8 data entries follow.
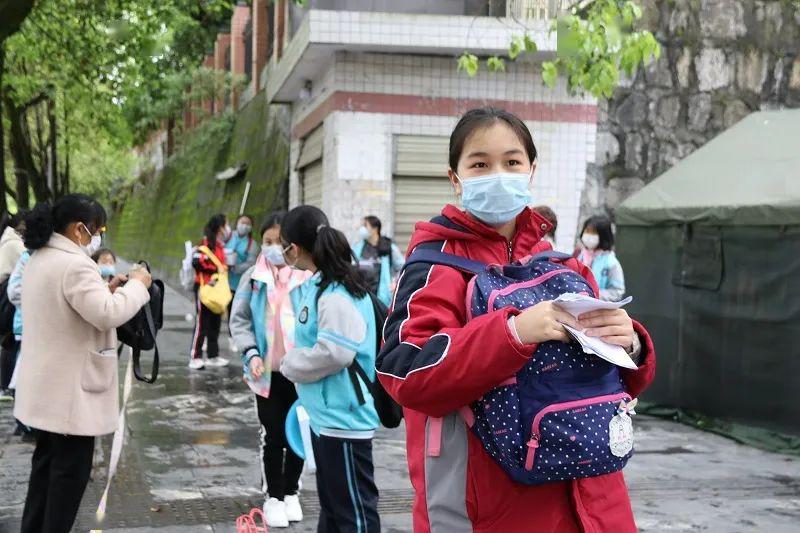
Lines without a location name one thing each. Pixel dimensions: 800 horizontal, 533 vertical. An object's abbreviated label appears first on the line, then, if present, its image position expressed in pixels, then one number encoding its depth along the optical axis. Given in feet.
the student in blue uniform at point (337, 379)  14.30
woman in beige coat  14.61
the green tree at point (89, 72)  52.08
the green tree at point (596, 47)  24.99
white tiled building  42.42
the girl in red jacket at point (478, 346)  7.07
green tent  26.13
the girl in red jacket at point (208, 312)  39.91
